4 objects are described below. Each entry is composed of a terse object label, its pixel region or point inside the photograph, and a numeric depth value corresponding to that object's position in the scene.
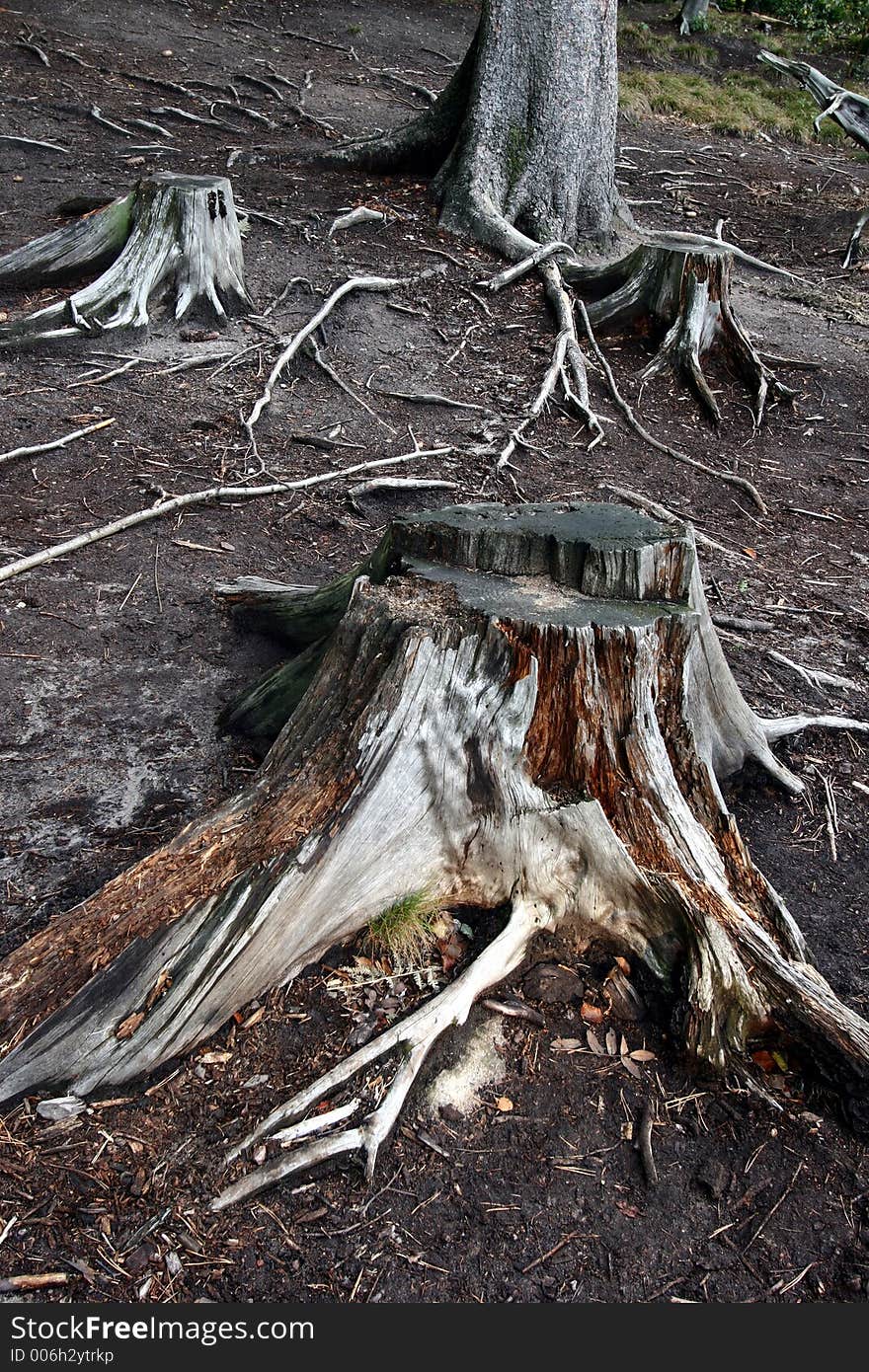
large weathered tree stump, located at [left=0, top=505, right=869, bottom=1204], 2.62
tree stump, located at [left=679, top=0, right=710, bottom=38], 20.00
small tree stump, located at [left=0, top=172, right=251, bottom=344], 7.05
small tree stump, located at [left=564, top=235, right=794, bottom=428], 7.52
